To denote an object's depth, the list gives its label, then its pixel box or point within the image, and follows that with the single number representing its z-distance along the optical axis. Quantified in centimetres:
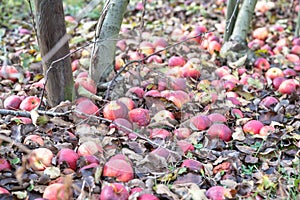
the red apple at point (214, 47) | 386
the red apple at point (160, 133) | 260
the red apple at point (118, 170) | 225
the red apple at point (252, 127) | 276
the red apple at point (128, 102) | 289
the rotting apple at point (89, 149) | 239
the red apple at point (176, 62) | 360
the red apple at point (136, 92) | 305
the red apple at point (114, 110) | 274
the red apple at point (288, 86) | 328
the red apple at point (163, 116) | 277
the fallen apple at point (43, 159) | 229
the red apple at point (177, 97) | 294
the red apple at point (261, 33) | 430
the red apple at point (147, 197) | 207
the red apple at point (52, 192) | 204
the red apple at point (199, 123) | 274
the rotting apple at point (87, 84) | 299
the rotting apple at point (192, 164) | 235
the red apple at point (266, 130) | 270
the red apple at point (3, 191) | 205
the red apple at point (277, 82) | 339
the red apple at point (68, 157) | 231
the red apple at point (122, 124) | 262
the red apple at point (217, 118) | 281
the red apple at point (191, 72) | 341
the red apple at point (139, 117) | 278
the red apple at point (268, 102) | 312
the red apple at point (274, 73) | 354
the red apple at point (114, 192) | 204
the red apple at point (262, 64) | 370
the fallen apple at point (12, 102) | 285
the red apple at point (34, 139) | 244
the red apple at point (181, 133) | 265
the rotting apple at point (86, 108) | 272
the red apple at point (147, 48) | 384
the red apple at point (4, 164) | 225
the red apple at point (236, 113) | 292
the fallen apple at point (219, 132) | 266
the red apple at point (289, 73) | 356
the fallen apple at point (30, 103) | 281
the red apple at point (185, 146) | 251
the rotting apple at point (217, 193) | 212
